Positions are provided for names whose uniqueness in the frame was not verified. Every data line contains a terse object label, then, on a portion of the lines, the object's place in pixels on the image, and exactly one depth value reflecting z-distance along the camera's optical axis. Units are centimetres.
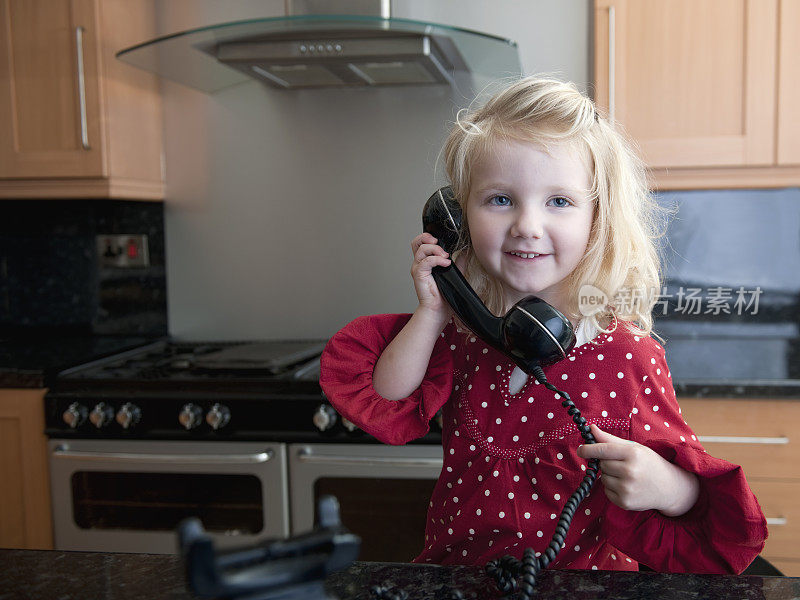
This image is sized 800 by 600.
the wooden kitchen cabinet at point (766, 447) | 174
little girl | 76
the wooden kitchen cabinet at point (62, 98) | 208
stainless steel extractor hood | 171
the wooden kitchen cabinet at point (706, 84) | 186
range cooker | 180
